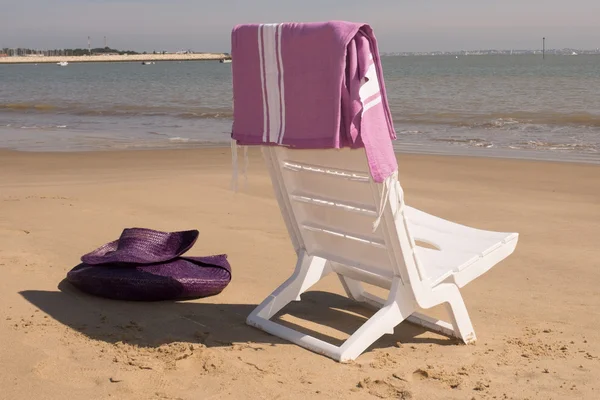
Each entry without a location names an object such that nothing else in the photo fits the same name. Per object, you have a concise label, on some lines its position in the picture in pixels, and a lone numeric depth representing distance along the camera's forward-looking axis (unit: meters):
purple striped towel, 2.97
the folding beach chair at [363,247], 3.29
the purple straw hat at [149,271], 4.22
